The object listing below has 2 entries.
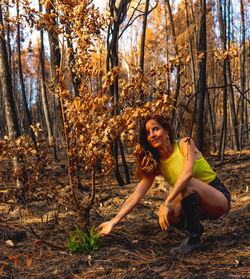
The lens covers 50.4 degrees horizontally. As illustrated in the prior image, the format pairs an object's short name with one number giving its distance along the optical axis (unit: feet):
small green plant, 7.47
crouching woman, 6.89
